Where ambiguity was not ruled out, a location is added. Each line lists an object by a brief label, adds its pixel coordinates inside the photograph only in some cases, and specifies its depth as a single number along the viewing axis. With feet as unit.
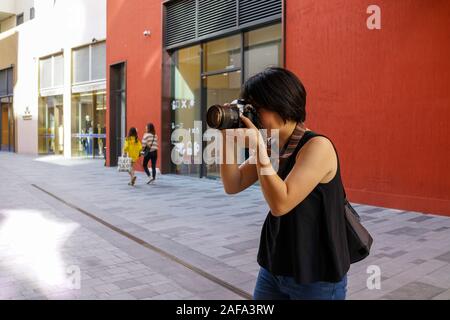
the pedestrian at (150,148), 37.42
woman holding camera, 5.29
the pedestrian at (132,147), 36.96
